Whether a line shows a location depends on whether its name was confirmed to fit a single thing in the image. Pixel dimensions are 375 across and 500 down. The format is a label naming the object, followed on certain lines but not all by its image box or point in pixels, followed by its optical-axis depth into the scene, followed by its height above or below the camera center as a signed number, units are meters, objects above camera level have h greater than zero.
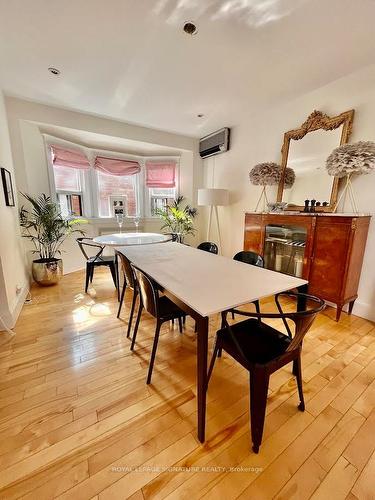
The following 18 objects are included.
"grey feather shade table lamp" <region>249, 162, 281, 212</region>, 2.96 +0.46
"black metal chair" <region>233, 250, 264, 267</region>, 2.00 -0.49
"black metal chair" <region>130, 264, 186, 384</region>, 1.43 -0.71
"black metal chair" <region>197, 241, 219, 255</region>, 2.61 -0.49
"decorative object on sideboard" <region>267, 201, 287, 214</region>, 2.88 +0.01
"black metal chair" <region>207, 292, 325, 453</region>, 1.04 -0.79
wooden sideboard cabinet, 2.17 -0.44
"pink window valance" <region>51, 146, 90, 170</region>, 3.63 +0.82
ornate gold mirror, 2.44 +0.66
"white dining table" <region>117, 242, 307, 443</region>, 1.04 -0.46
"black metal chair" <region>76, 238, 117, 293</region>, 2.92 -0.77
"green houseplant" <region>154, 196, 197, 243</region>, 4.36 -0.21
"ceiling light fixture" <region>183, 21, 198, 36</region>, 1.71 +1.43
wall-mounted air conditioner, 3.88 +1.21
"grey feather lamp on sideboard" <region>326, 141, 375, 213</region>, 2.06 +0.48
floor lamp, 3.75 +0.18
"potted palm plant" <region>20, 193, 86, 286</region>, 3.16 -0.42
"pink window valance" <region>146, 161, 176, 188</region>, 4.74 +0.72
